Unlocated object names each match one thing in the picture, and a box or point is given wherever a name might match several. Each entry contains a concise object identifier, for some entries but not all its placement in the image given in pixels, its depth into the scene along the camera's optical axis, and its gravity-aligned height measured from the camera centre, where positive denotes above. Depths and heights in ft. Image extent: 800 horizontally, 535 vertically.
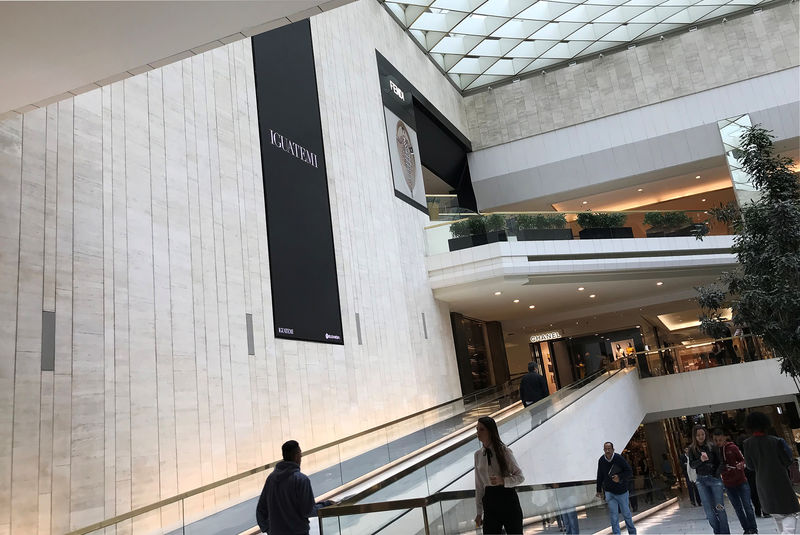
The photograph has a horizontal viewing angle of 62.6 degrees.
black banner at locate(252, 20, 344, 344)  40.32 +14.64
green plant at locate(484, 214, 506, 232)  62.54 +15.71
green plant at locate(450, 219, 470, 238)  63.87 +15.96
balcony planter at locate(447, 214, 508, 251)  62.34 +15.21
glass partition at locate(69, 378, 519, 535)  20.20 -2.20
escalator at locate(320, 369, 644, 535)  14.52 -2.36
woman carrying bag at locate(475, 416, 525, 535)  15.81 -2.30
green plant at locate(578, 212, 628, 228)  65.51 +15.52
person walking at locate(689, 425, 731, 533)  28.27 -5.06
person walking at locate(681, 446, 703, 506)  40.21 -8.54
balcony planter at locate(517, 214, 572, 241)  62.96 +14.91
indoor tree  35.45 +5.42
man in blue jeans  27.02 -4.23
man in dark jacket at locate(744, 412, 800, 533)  18.97 -3.46
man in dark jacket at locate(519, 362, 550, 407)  41.83 -0.05
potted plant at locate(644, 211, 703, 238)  67.41 +14.55
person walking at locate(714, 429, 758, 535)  24.79 -4.40
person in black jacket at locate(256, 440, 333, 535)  16.39 -1.96
